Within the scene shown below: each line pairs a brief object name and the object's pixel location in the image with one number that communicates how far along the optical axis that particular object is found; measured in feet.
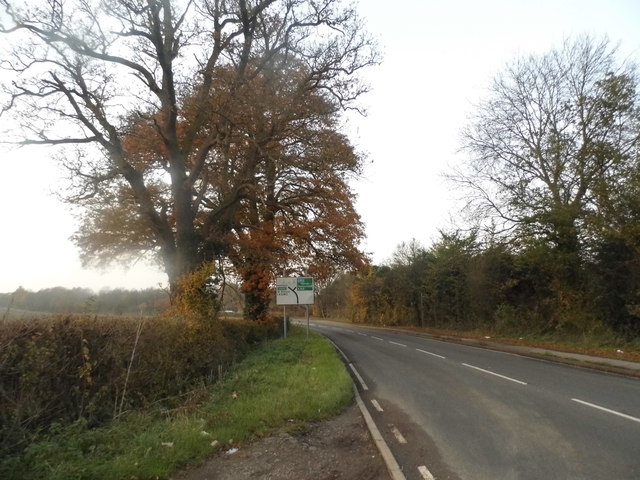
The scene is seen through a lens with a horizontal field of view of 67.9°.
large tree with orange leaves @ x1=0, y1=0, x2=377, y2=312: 56.24
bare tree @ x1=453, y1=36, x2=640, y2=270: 68.80
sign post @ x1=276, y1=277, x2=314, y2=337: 81.05
